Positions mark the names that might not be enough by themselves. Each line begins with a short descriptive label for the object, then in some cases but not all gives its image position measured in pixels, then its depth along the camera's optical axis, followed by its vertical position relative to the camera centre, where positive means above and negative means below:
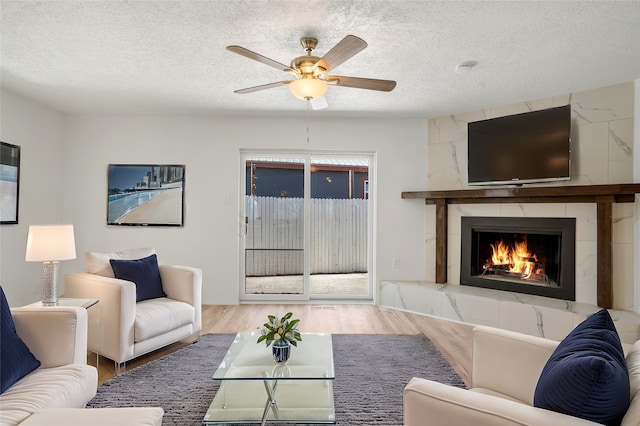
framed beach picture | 4.86 +0.31
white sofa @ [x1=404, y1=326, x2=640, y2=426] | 1.15 -0.59
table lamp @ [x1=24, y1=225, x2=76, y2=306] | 2.55 -0.22
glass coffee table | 2.00 -1.00
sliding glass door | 5.04 -0.02
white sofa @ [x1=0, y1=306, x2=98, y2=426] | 1.70 -0.69
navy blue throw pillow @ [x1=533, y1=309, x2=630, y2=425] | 1.09 -0.47
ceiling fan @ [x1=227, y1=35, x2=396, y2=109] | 2.31 +0.97
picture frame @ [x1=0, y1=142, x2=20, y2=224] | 3.88 +0.36
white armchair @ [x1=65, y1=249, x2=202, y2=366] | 2.74 -0.70
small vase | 2.21 -0.75
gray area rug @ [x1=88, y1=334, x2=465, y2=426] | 2.25 -1.09
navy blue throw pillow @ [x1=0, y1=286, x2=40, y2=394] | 1.66 -0.62
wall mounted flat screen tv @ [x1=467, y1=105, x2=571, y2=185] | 3.80 +0.81
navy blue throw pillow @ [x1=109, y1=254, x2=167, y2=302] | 3.17 -0.47
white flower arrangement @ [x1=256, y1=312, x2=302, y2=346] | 2.22 -0.65
